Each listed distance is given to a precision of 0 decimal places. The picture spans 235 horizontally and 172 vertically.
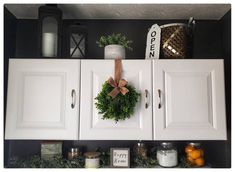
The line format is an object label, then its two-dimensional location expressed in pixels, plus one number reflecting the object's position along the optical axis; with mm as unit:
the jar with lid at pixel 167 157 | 1297
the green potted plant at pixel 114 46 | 1340
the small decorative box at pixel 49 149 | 1382
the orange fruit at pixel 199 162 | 1345
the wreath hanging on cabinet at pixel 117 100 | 1222
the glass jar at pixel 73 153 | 1392
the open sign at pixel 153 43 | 1378
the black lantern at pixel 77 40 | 1380
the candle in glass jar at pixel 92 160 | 1314
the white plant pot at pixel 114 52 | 1337
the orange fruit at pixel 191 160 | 1349
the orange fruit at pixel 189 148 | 1363
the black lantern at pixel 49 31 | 1345
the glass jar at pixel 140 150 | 1383
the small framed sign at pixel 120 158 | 1315
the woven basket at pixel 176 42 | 1348
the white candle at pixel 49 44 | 1340
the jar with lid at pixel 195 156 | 1345
